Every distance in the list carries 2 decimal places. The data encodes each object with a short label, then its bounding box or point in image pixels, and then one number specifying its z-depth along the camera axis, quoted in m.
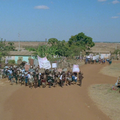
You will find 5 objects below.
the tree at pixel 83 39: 75.88
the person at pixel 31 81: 18.62
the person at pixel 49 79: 18.98
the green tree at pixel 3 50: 34.01
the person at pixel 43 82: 18.58
